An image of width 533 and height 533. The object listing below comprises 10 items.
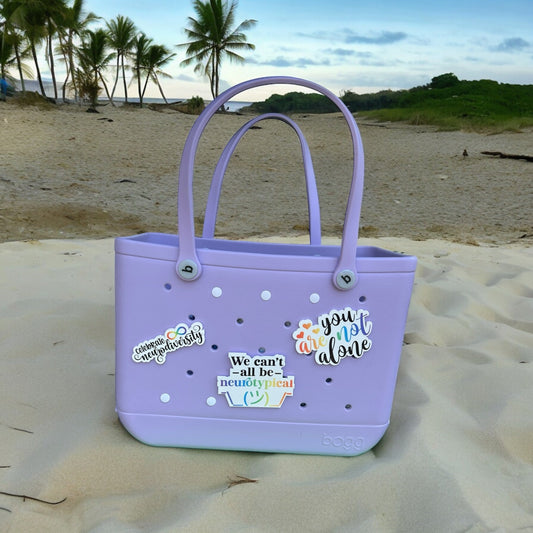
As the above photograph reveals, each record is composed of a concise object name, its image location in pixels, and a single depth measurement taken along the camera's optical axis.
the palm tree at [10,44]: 24.89
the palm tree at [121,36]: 30.70
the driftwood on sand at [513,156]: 8.91
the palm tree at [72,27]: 24.97
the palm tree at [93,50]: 29.75
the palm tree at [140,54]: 30.81
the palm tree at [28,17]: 24.22
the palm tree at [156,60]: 30.81
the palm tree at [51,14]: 24.31
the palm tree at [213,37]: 28.06
